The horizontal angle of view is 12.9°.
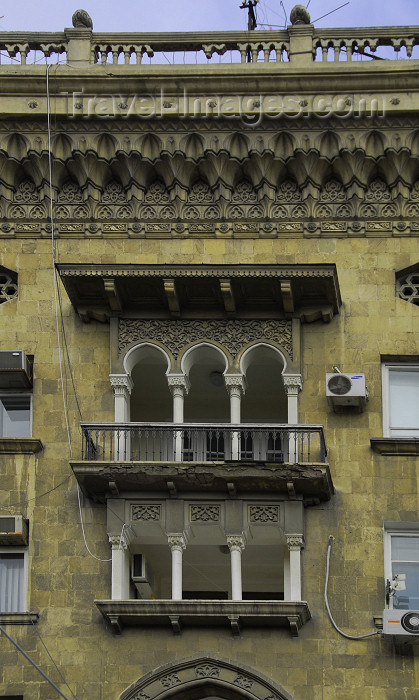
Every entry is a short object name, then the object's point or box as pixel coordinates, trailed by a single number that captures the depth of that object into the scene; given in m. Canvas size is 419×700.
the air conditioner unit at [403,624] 24.53
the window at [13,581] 25.53
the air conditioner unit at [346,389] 26.05
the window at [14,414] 26.72
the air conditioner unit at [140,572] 26.23
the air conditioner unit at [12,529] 25.52
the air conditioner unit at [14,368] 26.41
